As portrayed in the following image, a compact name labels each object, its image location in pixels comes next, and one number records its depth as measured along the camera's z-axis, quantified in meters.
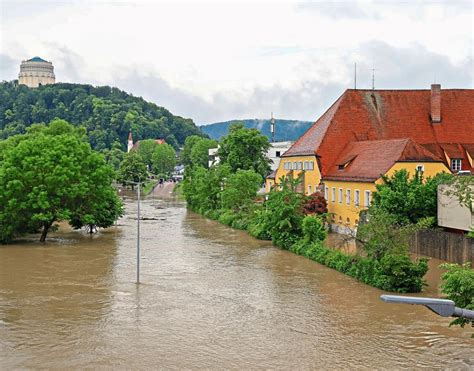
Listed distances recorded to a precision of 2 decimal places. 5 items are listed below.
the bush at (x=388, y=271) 26.70
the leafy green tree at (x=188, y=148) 144.27
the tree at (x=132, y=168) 118.62
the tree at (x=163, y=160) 143.75
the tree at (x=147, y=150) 151.50
